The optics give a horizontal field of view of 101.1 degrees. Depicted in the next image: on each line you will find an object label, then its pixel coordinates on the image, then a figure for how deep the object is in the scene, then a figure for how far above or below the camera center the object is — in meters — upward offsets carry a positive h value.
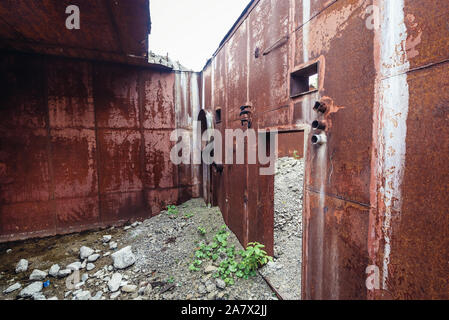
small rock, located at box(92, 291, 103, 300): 2.83 -2.19
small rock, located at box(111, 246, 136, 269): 3.43 -1.98
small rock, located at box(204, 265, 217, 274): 3.19 -2.02
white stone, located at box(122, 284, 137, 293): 2.93 -2.15
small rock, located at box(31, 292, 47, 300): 2.82 -2.17
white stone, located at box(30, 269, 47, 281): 3.18 -2.09
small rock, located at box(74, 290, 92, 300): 2.84 -2.18
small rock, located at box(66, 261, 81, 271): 3.42 -2.08
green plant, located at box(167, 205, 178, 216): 5.36 -1.67
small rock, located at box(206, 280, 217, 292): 2.83 -2.08
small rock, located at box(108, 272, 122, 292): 2.97 -2.12
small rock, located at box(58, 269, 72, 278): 3.26 -2.10
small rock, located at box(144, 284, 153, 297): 2.86 -2.15
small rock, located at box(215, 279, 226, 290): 2.83 -2.03
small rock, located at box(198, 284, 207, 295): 2.81 -2.10
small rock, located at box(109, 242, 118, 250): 4.03 -2.01
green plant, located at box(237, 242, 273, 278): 2.98 -1.78
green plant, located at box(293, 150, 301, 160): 7.36 -0.13
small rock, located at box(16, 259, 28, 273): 3.38 -2.05
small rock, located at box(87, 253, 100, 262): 3.64 -2.05
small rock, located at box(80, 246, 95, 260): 3.74 -2.01
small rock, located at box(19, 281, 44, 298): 2.87 -2.13
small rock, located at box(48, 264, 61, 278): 3.28 -2.07
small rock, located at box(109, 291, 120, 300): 2.83 -2.19
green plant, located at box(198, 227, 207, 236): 4.30 -1.83
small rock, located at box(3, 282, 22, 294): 2.92 -2.13
